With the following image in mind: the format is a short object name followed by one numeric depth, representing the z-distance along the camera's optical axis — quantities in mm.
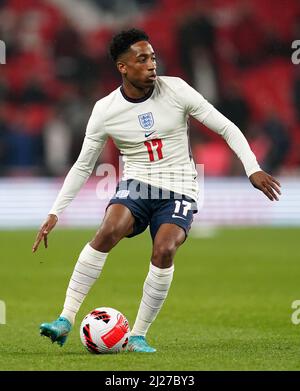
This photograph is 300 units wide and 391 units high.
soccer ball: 14391
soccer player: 14641
